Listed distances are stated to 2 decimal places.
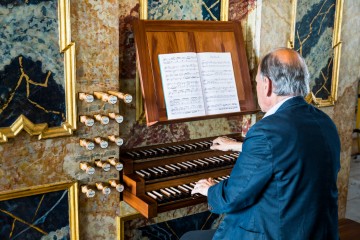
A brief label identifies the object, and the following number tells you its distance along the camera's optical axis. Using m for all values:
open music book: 2.84
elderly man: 1.81
